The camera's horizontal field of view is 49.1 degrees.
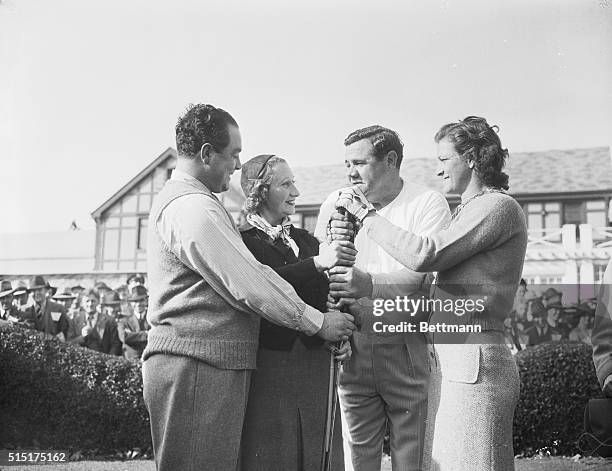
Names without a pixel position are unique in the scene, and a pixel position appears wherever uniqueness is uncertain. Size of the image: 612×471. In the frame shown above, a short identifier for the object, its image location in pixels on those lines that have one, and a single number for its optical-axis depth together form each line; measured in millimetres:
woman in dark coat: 2299
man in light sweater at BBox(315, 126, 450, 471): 2459
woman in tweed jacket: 1938
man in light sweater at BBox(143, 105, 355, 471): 2014
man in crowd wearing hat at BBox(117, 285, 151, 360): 3852
